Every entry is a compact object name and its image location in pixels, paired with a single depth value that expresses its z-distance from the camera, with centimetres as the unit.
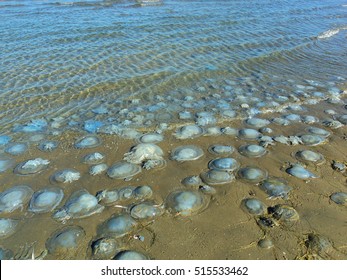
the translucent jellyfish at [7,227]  331
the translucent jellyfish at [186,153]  451
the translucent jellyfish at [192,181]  396
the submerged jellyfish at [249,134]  500
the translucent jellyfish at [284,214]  339
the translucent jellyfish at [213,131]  514
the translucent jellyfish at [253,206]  353
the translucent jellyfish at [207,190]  382
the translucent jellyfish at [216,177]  399
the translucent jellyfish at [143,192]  377
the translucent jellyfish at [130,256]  297
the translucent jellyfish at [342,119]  543
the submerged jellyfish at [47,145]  483
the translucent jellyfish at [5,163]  441
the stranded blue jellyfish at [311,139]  482
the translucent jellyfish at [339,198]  365
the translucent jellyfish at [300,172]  407
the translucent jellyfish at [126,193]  376
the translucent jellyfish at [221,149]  461
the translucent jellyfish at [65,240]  311
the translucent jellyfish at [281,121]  543
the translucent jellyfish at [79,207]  351
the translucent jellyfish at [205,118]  550
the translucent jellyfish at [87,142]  489
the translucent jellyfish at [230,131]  512
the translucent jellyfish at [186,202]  354
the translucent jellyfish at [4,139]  502
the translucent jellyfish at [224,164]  423
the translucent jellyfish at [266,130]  515
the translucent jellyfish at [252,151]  454
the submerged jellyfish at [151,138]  499
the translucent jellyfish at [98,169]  424
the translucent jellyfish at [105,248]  302
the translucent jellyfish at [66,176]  410
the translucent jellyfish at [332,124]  528
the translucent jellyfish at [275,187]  376
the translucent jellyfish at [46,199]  364
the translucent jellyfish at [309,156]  441
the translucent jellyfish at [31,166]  432
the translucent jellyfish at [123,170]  414
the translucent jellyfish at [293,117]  554
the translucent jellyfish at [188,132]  510
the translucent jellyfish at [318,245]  303
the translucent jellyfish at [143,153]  449
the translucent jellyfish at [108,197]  370
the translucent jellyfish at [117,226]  327
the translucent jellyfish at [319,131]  504
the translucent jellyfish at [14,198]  368
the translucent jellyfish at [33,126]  538
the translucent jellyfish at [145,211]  347
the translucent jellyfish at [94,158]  450
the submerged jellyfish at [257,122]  539
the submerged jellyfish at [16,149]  477
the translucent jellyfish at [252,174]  402
